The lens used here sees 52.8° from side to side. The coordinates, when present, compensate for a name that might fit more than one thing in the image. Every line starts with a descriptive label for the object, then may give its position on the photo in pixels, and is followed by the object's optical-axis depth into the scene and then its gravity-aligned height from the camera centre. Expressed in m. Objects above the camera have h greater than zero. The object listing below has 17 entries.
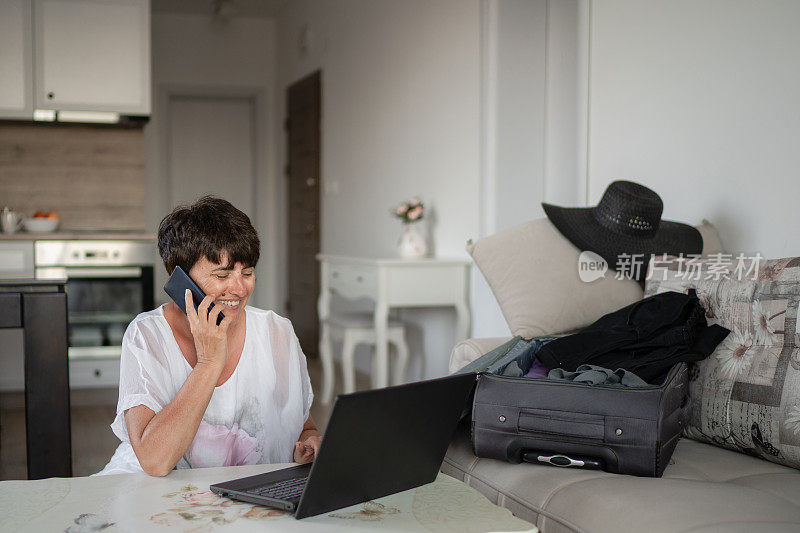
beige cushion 2.34 -0.19
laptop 1.00 -0.31
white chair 4.18 -0.63
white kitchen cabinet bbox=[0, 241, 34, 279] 4.39 -0.22
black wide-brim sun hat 2.43 -0.03
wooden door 6.50 +0.11
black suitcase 1.60 -0.42
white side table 3.89 -0.34
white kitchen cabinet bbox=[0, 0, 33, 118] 4.60 +0.89
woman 1.30 -0.27
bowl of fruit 4.70 -0.05
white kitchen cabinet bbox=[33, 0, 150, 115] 4.69 +0.94
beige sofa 1.32 -0.51
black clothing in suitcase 1.87 -0.29
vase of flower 4.16 -0.08
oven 4.50 -0.43
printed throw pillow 1.72 -0.34
